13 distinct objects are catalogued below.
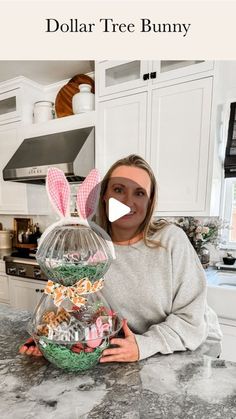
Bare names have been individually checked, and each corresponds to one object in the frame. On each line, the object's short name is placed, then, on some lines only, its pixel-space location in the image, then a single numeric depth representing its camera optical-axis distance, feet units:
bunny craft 1.80
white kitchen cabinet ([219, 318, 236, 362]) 4.74
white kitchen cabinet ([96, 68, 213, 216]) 5.22
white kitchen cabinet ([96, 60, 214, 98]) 5.22
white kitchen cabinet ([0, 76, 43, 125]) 7.80
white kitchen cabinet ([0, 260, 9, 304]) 7.83
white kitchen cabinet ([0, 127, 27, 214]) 8.06
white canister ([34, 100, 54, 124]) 7.73
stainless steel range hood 6.36
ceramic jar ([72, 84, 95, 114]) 6.68
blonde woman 2.45
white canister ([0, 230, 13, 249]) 9.08
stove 7.03
